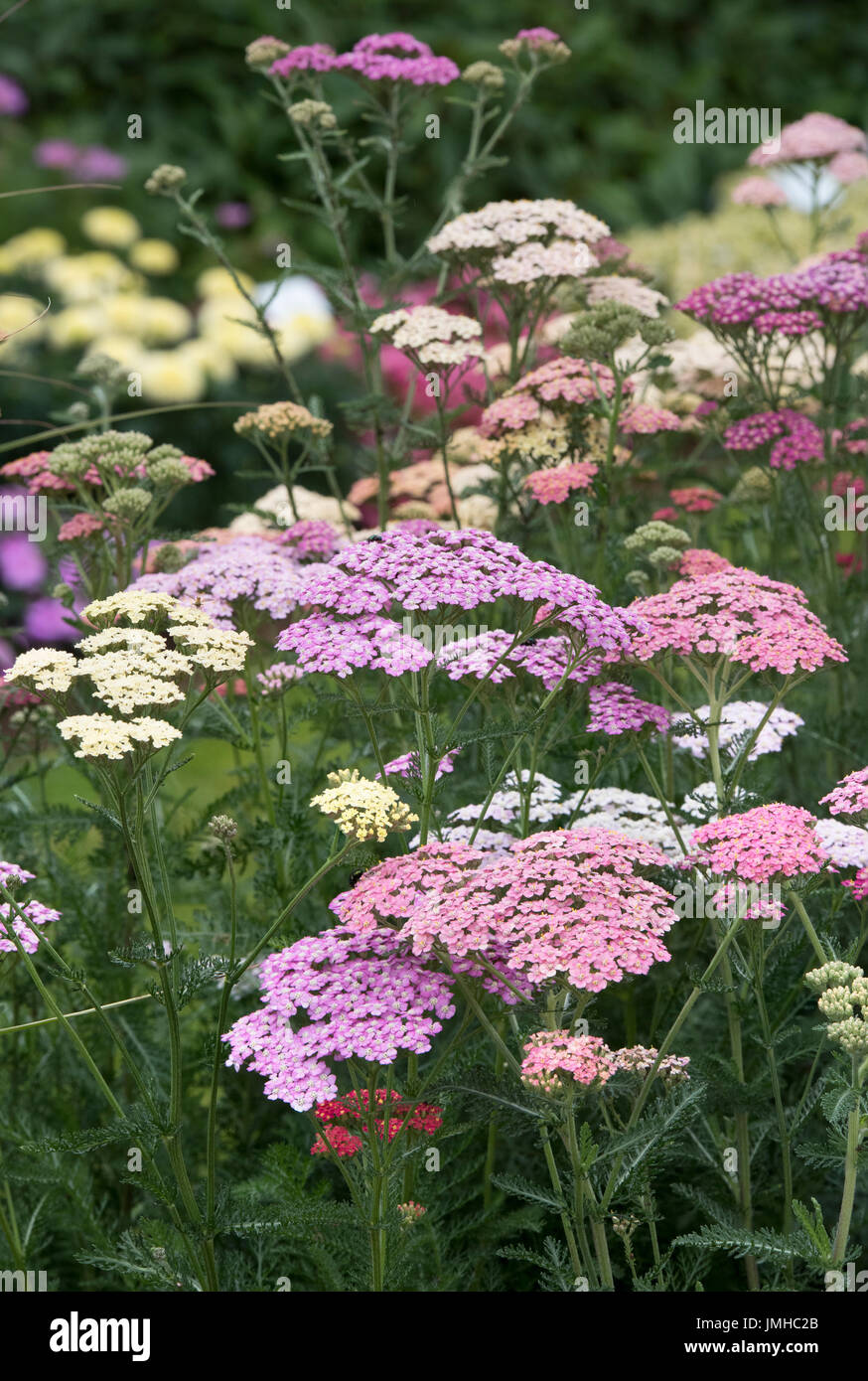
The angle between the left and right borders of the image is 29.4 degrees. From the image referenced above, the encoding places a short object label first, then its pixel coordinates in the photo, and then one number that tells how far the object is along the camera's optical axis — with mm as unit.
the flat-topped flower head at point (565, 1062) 2145
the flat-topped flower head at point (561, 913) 2211
